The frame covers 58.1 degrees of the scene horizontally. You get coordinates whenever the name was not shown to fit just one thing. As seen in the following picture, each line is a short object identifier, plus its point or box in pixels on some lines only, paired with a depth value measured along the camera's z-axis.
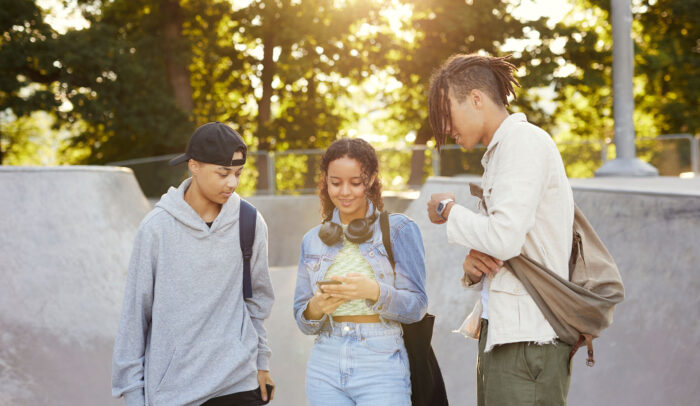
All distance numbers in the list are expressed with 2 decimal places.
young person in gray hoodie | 2.81
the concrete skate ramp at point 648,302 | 3.98
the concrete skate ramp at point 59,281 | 6.02
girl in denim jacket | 2.81
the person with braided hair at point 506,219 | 2.17
